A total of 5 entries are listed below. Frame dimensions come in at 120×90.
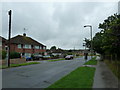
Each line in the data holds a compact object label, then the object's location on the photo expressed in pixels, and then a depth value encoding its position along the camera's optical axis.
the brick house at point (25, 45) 26.53
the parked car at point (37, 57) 24.27
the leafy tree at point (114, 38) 4.88
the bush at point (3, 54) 14.87
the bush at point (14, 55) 17.13
